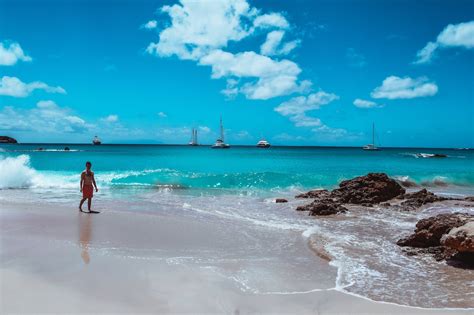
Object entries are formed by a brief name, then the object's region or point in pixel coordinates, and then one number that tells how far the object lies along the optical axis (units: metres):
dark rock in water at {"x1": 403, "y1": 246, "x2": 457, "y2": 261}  7.37
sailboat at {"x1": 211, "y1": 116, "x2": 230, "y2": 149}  128.45
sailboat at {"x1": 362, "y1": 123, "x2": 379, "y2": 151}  134.25
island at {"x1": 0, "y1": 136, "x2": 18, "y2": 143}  173.75
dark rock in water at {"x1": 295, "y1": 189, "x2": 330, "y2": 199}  17.73
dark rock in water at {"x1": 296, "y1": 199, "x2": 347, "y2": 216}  12.59
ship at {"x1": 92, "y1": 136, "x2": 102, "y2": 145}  165.75
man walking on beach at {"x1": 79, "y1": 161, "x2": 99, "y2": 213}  13.04
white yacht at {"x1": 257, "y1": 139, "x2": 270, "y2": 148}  153.88
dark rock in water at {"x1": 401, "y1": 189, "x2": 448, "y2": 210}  14.68
